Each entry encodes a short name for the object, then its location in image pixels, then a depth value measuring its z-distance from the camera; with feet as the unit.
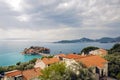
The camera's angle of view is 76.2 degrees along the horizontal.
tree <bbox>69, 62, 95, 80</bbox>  33.97
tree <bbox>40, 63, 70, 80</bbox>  32.69
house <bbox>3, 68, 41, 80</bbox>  42.68
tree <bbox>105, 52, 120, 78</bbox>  48.13
